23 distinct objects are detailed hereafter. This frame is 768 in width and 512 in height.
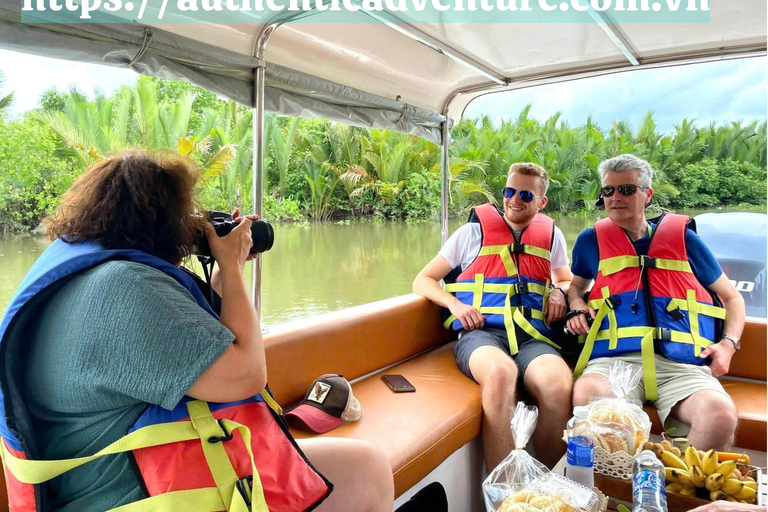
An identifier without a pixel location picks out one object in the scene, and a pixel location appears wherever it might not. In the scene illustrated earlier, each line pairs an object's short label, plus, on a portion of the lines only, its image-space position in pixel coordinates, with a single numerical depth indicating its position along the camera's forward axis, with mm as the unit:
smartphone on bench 2479
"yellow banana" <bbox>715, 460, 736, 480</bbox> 1544
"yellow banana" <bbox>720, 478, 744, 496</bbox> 1514
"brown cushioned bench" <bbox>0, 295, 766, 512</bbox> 2027
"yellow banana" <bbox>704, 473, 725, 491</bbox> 1525
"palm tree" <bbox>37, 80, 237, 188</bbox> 9047
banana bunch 1515
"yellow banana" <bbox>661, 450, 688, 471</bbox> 1627
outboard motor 3683
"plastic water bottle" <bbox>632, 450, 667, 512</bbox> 1383
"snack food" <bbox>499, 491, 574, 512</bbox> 1369
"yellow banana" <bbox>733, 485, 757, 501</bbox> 1502
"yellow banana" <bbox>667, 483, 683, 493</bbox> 1580
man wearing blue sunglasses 2391
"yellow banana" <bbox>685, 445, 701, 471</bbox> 1604
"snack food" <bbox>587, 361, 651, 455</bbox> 1730
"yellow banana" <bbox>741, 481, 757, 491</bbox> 1518
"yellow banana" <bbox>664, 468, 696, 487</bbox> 1570
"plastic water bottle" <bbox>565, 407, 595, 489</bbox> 1568
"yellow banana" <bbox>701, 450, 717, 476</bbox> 1562
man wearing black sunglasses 2383
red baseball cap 2047
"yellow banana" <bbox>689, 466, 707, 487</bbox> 1554
